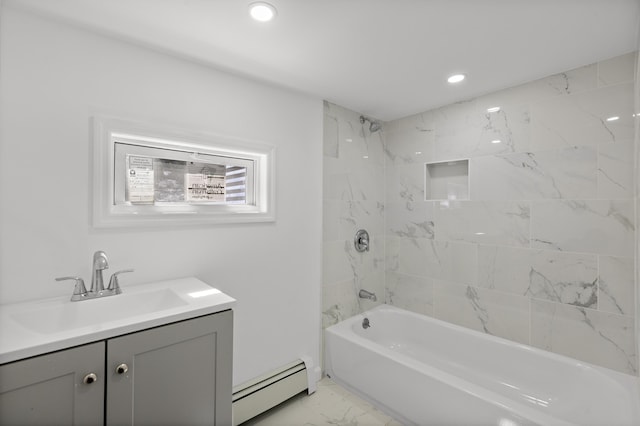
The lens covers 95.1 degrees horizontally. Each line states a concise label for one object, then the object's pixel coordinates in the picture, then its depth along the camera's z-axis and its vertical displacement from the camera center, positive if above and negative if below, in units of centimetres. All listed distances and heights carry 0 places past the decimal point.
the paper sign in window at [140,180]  168 +19
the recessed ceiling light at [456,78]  205 +98
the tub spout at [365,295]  279 -77
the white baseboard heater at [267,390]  192 -124
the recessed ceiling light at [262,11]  134 +96
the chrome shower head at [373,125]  293 +90
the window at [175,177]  154 +23
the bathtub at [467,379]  163 -110
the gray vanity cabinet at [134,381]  97 -64
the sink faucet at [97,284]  140 -36
